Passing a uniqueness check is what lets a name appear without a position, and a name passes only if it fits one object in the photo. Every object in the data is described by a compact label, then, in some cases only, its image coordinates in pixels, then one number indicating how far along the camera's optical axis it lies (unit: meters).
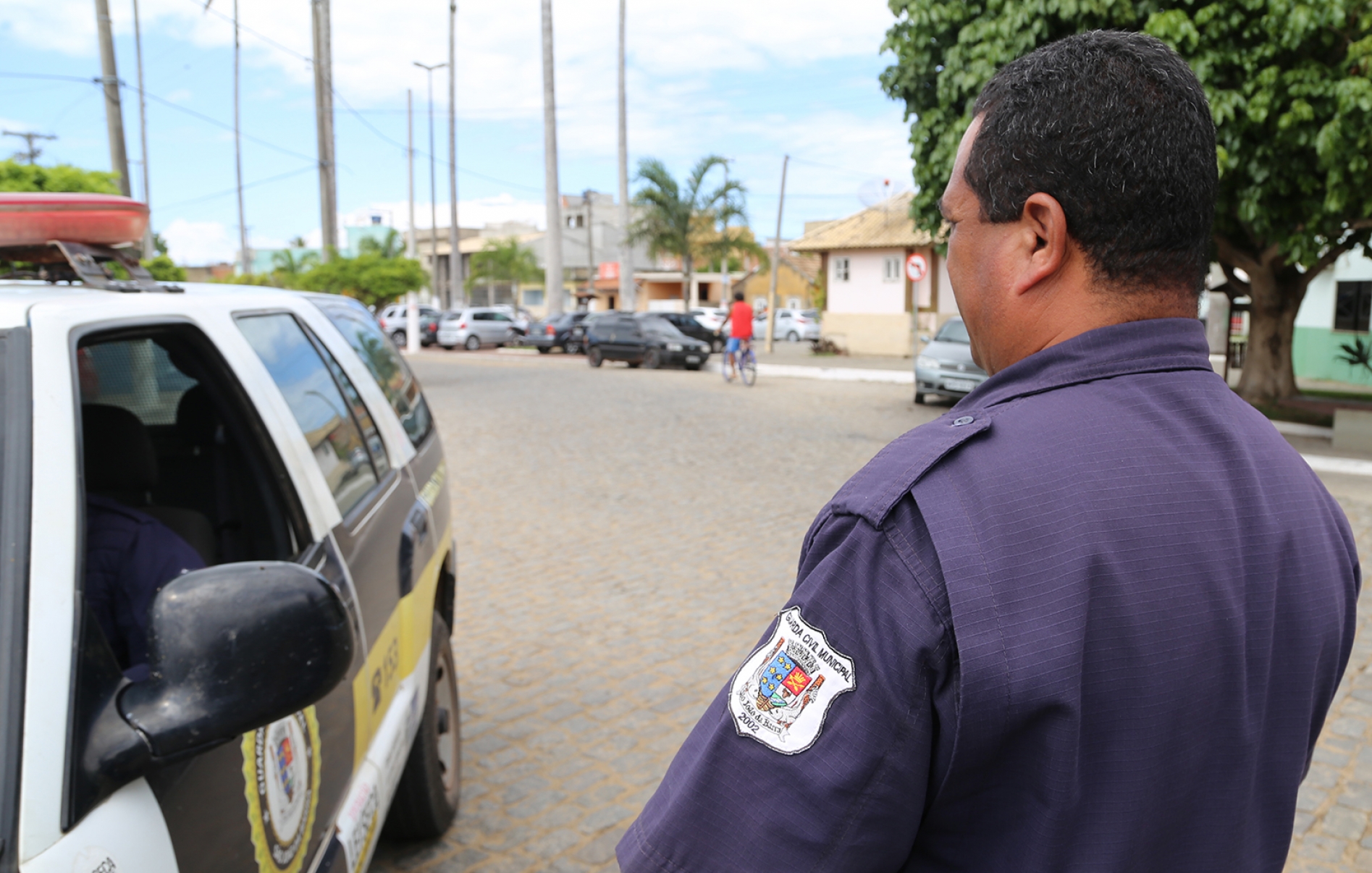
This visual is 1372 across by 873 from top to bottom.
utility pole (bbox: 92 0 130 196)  10.97
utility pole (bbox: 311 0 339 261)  20.66
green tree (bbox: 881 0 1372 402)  9.34
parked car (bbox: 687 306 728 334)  36.84
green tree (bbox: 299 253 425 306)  24.38
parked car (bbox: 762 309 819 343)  43.00
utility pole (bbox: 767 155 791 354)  30.77
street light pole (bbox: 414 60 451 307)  49.44
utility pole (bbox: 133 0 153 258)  28.83
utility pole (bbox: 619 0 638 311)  35.41
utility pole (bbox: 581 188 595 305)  56.78
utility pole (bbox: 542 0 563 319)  32.62
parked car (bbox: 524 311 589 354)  33.62
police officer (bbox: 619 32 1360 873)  1.01
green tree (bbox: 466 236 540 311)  66.74
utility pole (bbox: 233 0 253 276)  42.74
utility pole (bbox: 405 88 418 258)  55.00
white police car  1.42
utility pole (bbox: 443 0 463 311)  41.34
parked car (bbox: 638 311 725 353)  27.61
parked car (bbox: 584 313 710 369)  25.53
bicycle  20.08
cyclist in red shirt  19.27
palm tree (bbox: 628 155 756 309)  35.12
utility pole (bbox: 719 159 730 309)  41.28
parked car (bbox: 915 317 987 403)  15.62
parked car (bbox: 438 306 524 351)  37.72
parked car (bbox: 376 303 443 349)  39.75
